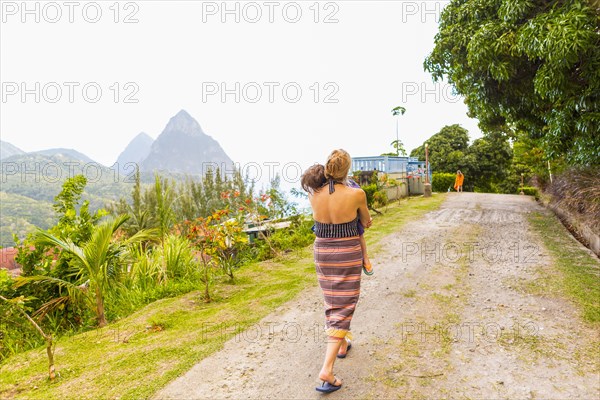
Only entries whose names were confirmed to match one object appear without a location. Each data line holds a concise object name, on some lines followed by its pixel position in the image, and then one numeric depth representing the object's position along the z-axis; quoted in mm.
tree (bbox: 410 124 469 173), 27812
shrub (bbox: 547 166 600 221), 7727
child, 2957
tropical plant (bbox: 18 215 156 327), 4539
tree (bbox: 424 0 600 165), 5211
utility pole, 18969
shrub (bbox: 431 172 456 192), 24422
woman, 2889
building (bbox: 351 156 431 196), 19531
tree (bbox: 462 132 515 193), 27422
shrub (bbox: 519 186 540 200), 24106
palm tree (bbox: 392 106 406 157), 34016
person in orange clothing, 21438
